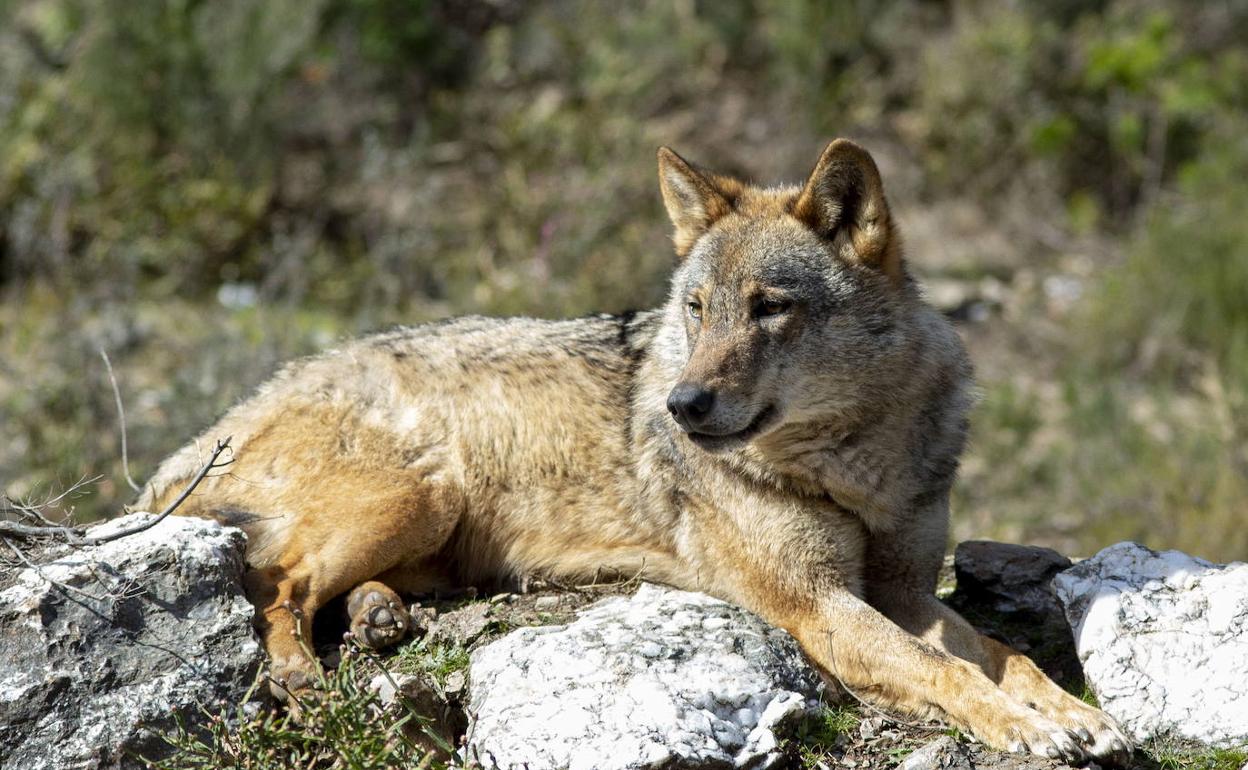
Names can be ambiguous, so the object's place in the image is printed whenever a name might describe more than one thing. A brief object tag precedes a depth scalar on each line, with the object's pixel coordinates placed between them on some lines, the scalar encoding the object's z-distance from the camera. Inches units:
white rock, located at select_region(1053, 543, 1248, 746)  333.7
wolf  366.6
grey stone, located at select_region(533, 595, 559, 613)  413.4
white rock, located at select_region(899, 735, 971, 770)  327.6
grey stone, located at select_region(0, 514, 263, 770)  315.9
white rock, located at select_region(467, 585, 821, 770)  312.0
